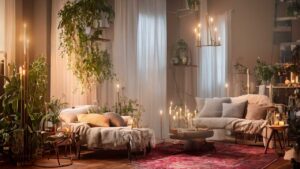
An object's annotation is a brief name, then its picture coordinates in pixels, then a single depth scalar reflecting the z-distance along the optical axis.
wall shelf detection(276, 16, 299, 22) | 9.55
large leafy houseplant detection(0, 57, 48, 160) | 6.40
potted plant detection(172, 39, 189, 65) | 9.67
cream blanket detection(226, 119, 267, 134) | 7.86
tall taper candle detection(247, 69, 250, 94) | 9.75
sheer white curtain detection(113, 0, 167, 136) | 8.27
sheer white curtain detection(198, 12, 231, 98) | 9.98
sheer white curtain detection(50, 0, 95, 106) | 8.24
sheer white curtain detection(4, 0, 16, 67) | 7.84
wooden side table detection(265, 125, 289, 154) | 6.91
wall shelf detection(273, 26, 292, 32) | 9.70
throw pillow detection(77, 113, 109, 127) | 6.96
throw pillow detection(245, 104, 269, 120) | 8.12
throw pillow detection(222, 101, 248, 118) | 8.45
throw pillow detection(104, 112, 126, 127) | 7.14
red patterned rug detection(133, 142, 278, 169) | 6.23
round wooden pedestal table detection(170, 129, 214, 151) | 7.22
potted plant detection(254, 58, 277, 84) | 9.30
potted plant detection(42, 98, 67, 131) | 6.74
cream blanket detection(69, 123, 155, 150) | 6.55
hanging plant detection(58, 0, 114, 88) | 7.68
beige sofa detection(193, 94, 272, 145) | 8.06
